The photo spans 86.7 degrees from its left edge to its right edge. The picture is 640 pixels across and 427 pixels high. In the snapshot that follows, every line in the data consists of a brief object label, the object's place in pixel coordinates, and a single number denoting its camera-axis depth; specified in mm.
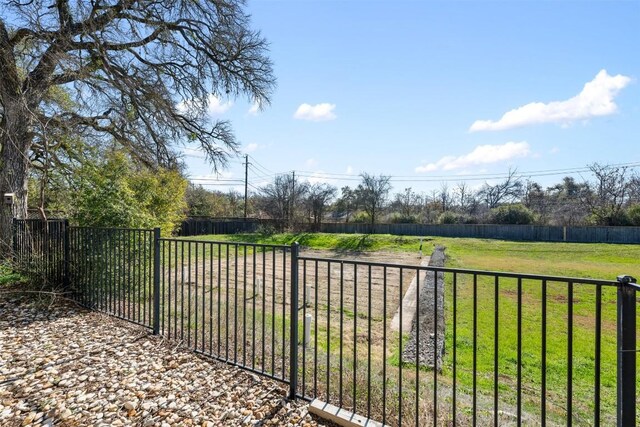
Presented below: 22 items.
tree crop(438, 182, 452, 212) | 31705
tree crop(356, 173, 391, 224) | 27469
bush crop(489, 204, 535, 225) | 24562
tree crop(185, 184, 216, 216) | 25375
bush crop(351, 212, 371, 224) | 27562
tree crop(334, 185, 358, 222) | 28719
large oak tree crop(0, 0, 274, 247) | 6379
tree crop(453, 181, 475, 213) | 32500
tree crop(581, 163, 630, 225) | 23642
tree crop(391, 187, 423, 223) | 29484
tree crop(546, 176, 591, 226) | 25281
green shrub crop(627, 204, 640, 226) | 21281
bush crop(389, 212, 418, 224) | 27453
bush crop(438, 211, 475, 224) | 26625
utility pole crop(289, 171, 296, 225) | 25562
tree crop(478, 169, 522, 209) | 32312
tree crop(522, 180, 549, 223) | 28400
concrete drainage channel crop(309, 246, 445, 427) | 2154
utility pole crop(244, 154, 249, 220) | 29700
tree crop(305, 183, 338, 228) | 26031
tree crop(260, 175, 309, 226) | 25564
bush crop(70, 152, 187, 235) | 5406
